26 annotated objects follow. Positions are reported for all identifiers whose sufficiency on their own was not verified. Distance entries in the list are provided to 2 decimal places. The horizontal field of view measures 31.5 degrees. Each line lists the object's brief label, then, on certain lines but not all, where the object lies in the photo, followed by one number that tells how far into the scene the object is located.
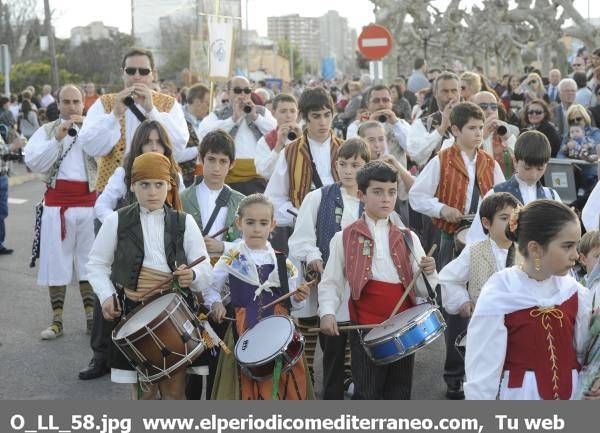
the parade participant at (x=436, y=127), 8.78
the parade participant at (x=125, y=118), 7.47
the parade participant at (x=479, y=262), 5.84
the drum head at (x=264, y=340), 5.13
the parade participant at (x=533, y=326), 4.00
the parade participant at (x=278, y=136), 8.06
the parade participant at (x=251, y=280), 5.66
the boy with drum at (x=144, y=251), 5.66
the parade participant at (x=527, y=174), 6.44
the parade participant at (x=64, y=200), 8.17
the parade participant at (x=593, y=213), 6.09
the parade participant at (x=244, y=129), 9.46
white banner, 14.12
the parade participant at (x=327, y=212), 6.46
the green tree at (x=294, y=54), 119.64
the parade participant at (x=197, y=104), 11.85
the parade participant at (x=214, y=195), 6.43
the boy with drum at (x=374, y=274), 5.64
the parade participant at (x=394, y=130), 9.12
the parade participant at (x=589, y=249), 5.95
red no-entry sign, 15.98
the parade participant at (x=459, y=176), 7.18
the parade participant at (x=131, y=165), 6.44
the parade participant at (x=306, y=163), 7.22
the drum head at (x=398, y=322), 5.21
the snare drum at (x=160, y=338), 5.21
